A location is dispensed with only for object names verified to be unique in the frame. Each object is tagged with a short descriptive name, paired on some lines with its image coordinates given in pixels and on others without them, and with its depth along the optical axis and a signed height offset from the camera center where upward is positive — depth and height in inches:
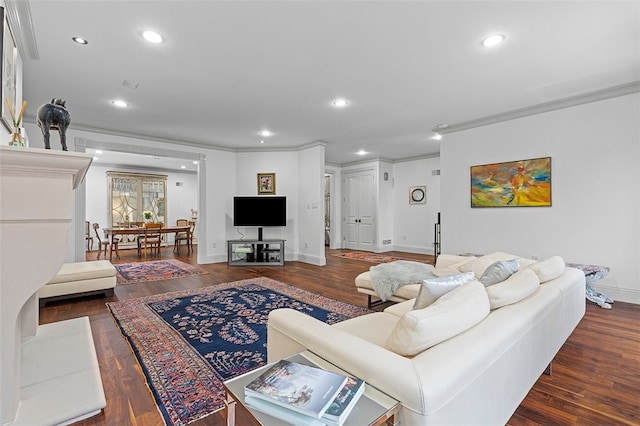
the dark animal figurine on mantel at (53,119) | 68.3 +21.7
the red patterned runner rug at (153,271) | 199.9 -40.9
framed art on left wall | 73.4 +38.3
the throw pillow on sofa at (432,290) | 61.9 -15.4
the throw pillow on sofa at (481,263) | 115.9 -18.7
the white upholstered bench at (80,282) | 142.6 -32.8
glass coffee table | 34.0 -22.7
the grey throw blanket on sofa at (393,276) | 119.2 -24.7
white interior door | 336.2 +5.0
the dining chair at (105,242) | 292.9 -25.9
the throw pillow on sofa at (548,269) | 84.1 -15.5
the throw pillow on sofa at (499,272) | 78.9 -15.2
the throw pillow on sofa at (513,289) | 61.5 -15.9
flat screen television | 263.6 +3.2
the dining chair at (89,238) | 320.2 -24.0
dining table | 282.7 -15.6
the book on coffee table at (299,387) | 34.7 -21.4
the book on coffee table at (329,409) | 33.1 -22.2
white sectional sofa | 37.2 -20.1
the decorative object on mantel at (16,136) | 60.0 +15.8
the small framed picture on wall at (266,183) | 276.4 +28.5
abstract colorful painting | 165.5 +17.6
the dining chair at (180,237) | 328.8 -24.4
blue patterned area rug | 73.8 -41.9
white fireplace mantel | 51.1 -4.3
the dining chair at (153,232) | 296.4 -17.1
